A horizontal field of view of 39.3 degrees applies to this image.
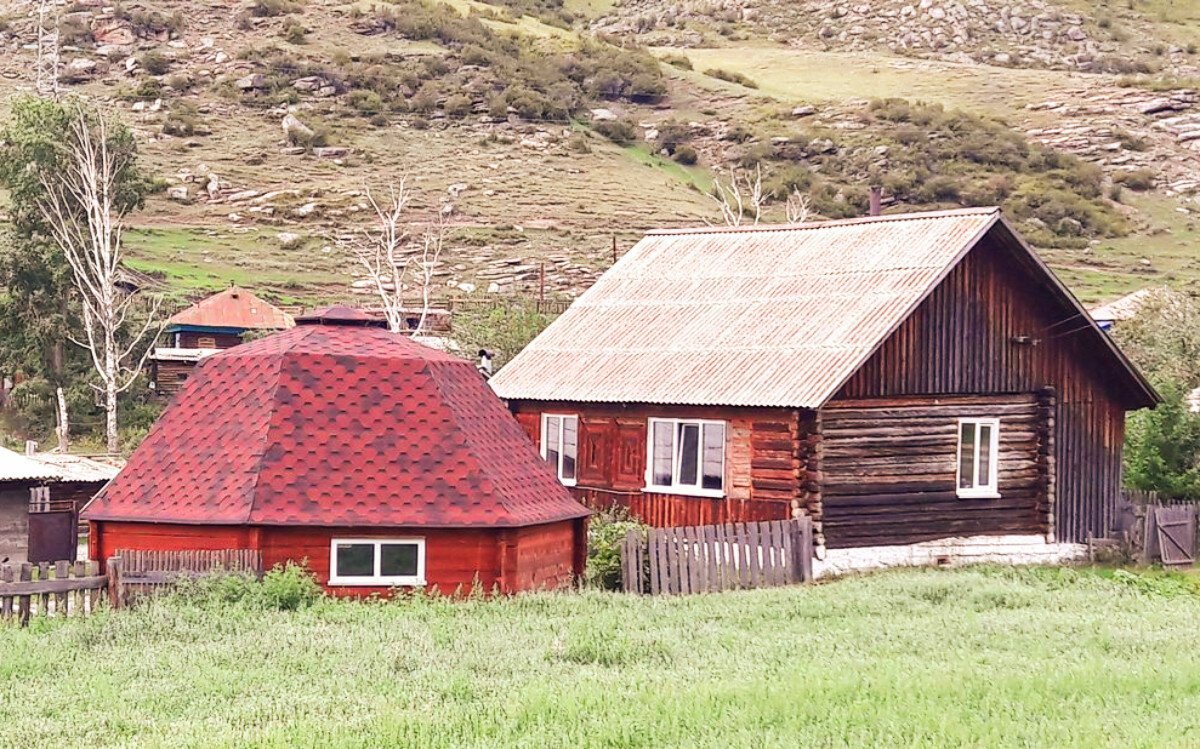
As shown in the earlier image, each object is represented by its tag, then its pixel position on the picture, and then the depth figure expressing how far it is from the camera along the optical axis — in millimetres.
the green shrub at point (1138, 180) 108500
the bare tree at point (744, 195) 94938
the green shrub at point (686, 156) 108688
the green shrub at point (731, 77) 134000
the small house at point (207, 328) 60594
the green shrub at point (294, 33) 117125
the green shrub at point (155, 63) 109688
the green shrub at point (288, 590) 20844
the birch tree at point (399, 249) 76000
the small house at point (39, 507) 28766
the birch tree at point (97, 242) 52031
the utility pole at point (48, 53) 95306
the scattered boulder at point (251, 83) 107688
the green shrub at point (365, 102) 106312
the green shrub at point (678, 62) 138625
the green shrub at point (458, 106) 107562
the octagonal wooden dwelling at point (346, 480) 22828
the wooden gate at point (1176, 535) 30500
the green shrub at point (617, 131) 110438
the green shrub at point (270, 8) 120344
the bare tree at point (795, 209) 75088
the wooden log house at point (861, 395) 28062
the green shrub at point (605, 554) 25000
